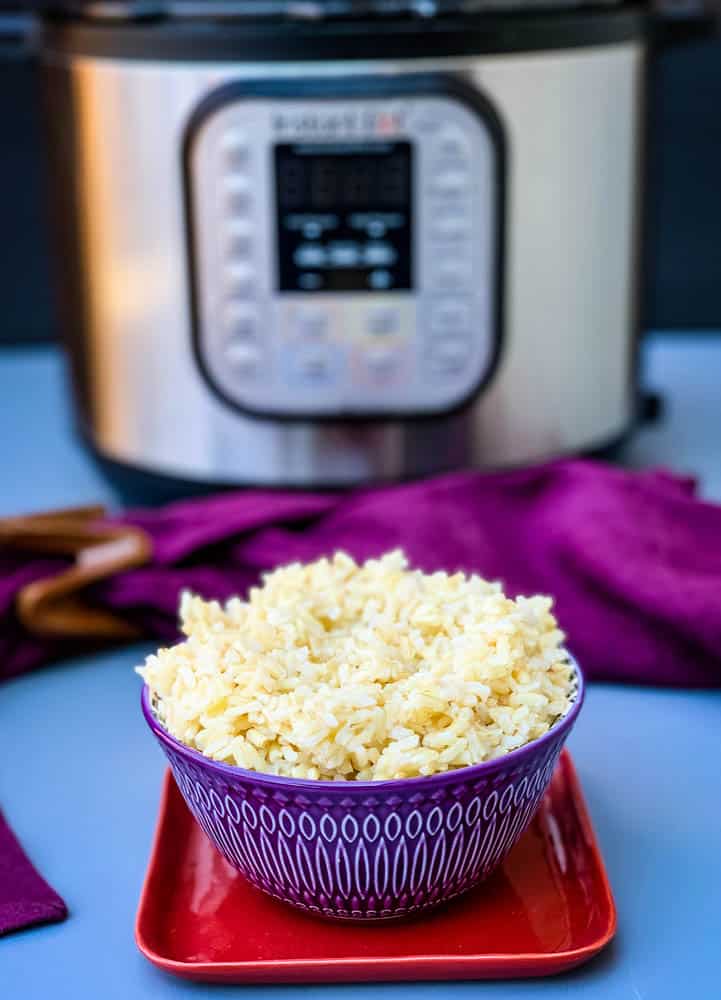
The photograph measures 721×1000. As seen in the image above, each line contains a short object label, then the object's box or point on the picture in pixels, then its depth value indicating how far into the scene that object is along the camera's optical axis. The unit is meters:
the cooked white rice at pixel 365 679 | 0.43
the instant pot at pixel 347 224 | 0.76
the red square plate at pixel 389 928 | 0.45
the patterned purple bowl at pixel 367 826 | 0.43
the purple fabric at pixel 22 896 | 0.49
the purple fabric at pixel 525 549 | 0.67
